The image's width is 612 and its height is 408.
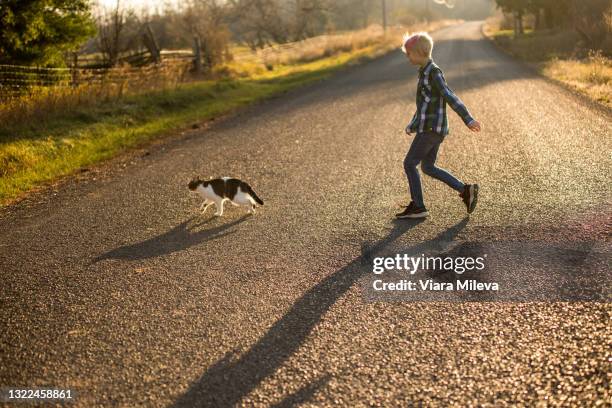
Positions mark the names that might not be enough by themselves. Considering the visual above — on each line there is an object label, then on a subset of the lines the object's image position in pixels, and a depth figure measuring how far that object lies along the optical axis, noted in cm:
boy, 557
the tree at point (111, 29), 1938
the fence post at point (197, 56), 2344
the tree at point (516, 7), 4847
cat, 659
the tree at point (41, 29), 1327
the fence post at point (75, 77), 1571
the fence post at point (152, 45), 2141
